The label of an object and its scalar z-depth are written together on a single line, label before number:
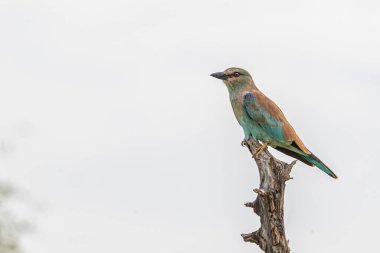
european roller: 18.97
